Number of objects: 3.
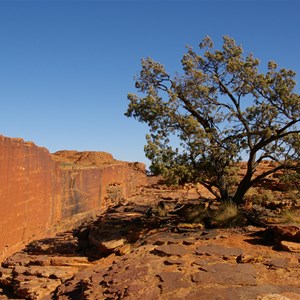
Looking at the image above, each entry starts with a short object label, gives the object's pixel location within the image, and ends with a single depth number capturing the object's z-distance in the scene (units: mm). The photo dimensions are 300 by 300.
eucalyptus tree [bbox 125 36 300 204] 11164
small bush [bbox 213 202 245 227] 10766
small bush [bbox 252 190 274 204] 15227
